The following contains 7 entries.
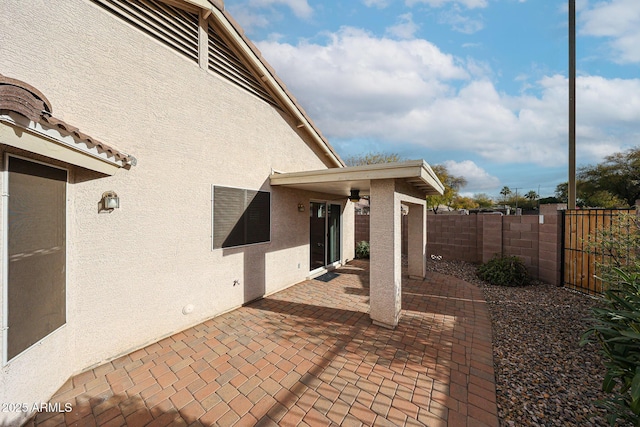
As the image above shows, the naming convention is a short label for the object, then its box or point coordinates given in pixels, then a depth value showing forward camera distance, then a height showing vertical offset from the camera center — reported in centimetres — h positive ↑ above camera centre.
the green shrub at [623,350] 274 -182
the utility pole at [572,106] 977 +437
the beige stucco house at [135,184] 301 +57
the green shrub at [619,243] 511 -71
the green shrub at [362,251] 1347 -215
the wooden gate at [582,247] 712 -113
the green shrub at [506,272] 873 -223
